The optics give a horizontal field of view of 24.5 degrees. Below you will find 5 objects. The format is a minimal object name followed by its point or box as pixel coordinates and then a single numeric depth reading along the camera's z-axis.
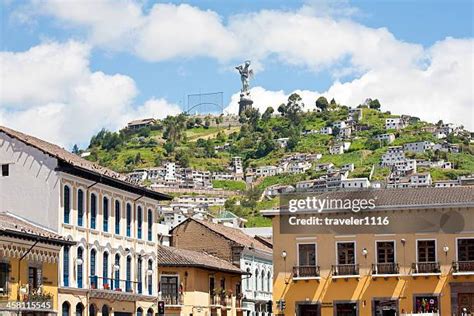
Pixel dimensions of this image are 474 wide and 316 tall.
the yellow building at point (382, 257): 57.84
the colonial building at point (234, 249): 74.88
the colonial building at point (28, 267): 45.56
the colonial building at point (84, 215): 51.97
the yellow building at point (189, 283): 64.75
